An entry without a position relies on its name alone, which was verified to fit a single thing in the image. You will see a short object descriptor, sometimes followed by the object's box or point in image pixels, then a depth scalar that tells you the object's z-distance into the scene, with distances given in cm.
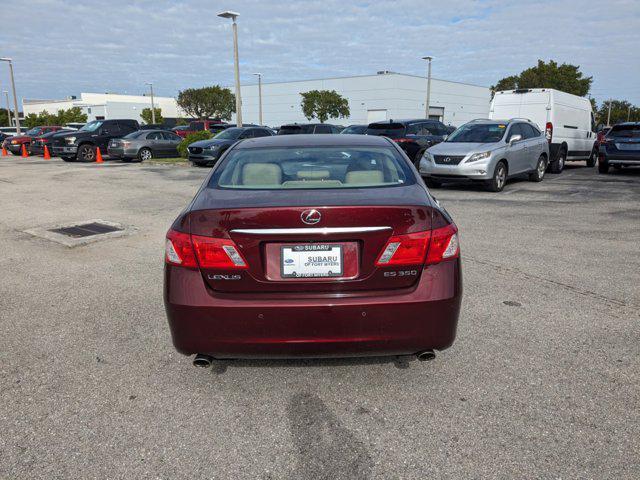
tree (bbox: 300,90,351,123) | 6122
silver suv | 1171
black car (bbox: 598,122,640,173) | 1548
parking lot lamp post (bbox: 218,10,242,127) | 2135
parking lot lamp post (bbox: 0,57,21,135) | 3794
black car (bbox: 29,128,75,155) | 2567
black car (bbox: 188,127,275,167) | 1831
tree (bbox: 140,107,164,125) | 8169
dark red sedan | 272
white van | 1616
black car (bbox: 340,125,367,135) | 2036
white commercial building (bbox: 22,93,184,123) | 9162
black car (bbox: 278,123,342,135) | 2030
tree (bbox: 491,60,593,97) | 5619
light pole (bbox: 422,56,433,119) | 3825
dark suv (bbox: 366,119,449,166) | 1605
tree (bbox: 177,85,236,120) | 7244
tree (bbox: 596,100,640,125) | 10969
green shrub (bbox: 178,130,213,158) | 2181
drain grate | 757
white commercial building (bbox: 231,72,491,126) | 6888
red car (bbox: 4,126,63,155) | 2852
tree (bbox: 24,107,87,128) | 7394
